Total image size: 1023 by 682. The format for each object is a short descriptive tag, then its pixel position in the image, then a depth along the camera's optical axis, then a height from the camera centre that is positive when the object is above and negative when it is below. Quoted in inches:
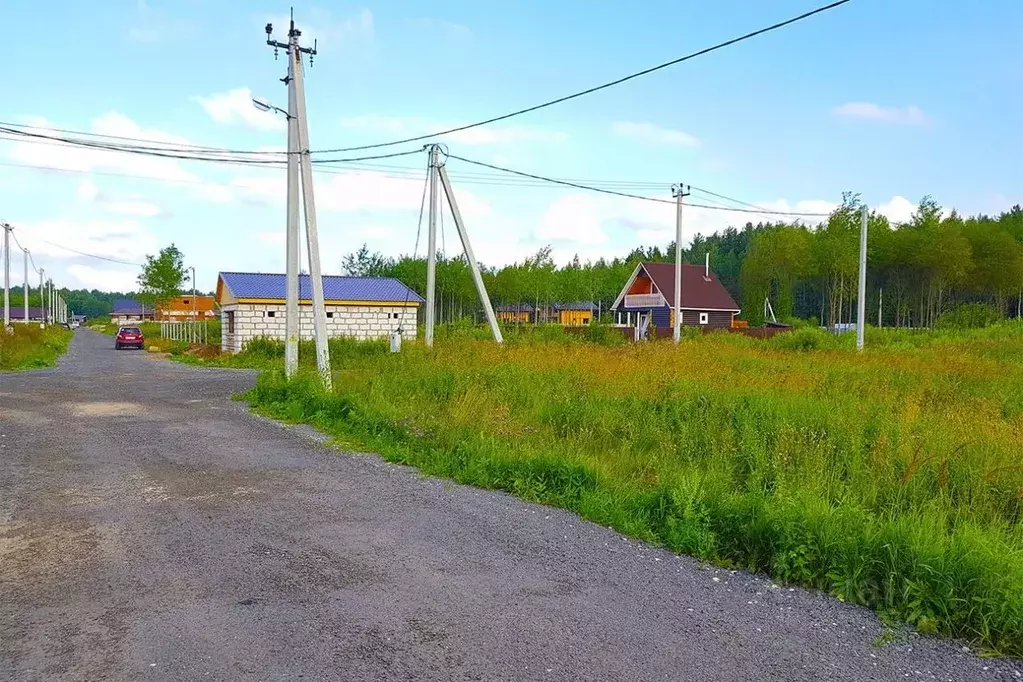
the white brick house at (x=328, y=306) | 1243.2 +16.7
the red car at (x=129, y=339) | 1605.6 -53.9
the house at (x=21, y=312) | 4495.1 +16.6
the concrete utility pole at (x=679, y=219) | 1113.4 +157.0
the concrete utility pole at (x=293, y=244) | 558.9 +57.3
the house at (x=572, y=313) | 3353.8 +21.9
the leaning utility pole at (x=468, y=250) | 829.2 +80.0
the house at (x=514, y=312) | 3152.1 +25.6
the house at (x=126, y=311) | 4519.9 +28.0
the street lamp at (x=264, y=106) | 557.9 +165.5
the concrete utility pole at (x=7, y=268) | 1501.1 +102.6
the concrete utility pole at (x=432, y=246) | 841.5 +87.3
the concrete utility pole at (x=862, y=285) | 977.5 +48.0
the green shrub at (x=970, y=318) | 1531.7 +4.0
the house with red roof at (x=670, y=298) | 1798.7 +51.8
